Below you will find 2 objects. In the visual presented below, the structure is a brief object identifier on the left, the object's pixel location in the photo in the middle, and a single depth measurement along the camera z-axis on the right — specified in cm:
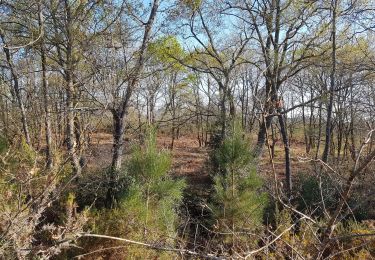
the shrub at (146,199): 589
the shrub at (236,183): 737
